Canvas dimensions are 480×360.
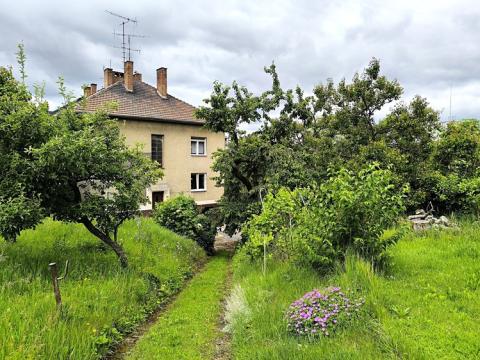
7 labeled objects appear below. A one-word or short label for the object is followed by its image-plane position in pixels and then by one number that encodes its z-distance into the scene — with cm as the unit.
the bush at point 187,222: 1512
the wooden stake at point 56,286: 507
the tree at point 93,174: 649
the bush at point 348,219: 600
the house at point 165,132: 2366
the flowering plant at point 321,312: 431
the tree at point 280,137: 1312
